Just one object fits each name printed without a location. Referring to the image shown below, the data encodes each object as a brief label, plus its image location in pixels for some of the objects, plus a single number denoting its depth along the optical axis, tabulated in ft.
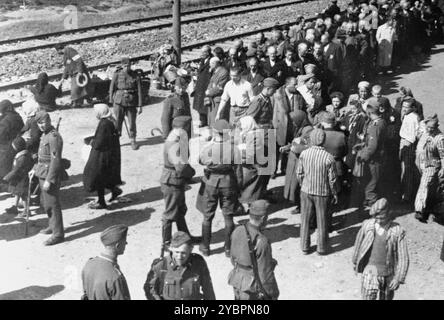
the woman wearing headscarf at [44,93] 48.85
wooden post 59.41
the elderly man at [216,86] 44.42
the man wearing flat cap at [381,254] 23.97
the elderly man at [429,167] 33.63
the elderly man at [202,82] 47.93
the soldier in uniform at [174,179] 31.30
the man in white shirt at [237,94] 40.81
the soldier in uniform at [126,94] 43.62
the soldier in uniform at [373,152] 34.27
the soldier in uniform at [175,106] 39.88
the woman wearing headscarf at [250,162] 33.68
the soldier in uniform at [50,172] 32.68
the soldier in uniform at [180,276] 22.41
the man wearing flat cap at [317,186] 30.60
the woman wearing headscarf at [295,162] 34.40
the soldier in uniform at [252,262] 23.59
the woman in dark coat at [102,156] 35.65
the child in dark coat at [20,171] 34.96
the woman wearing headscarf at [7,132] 36.42
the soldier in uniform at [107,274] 21.15
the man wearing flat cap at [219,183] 30.76
